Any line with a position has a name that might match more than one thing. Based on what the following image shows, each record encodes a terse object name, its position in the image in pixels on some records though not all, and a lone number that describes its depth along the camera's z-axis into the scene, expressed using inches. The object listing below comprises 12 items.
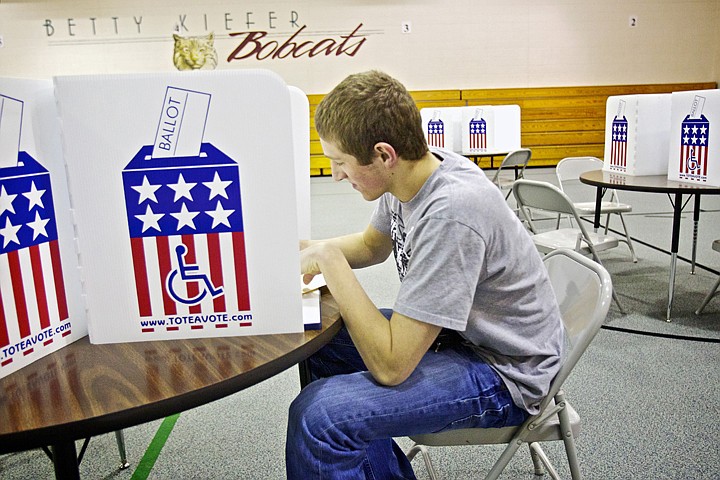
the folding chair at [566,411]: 47.4
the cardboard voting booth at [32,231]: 35.0
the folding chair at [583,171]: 161.7
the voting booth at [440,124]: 242.5
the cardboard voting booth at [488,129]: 241.6
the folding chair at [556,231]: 116.6
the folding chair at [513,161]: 221.8
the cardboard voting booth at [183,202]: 36.3
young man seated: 42.9
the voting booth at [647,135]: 140.4
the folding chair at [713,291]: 119.3
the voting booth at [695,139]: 119.3
